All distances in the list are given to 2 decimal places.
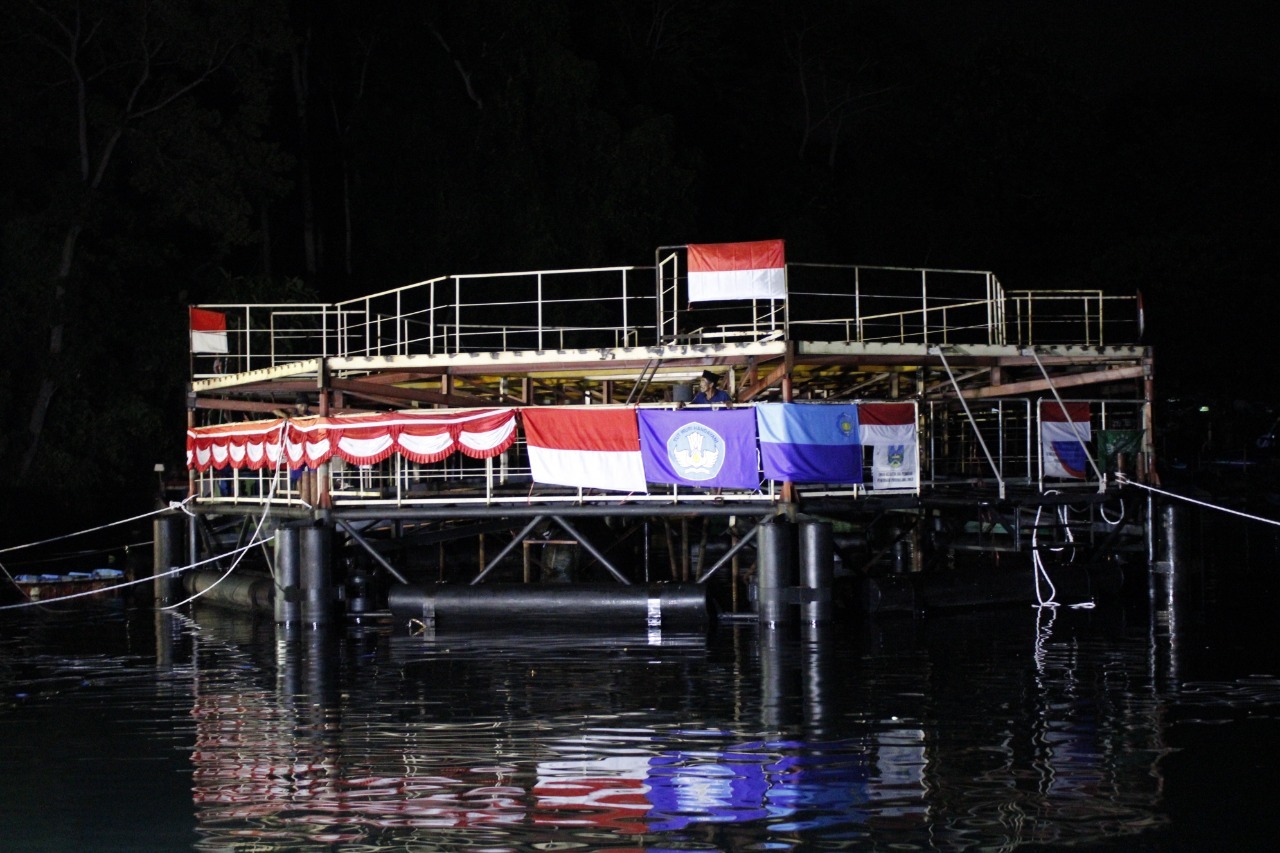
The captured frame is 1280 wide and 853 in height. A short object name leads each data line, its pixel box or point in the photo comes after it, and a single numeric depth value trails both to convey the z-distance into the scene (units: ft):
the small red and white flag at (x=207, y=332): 107.14
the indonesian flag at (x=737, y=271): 77.92
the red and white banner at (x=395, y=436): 83.46
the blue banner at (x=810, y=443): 79.51
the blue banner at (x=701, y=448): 80.02
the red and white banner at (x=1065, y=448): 92.79
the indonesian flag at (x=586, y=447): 81.92
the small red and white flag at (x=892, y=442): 83.71
